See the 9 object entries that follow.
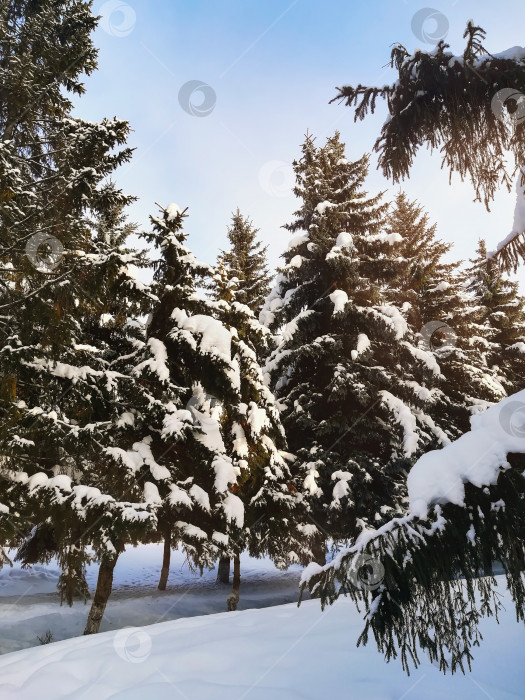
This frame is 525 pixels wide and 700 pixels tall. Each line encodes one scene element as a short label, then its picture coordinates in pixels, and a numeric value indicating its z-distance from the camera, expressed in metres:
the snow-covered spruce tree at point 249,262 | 18.70
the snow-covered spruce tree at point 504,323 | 18.65
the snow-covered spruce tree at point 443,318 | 13.80
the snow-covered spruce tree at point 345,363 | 10.79
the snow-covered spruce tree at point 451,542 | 2.05
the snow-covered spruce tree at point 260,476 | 10.40
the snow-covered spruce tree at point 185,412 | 8.62
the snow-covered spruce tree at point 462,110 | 4.00
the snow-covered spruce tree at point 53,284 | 6.89
